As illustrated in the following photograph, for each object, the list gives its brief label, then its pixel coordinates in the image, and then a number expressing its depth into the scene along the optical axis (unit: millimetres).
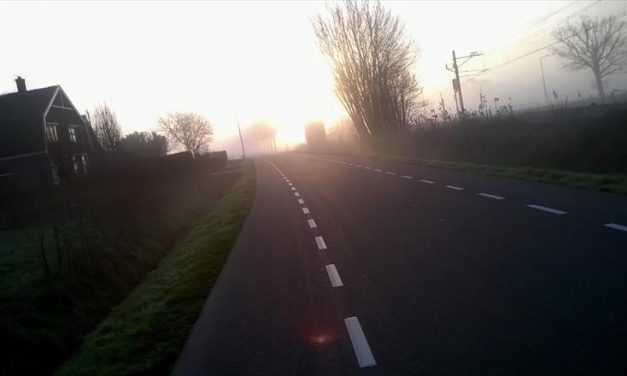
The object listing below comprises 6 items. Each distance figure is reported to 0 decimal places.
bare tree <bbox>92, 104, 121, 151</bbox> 40500
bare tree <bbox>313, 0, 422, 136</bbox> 47688
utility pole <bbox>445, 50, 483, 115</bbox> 49366
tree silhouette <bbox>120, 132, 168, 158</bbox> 65438
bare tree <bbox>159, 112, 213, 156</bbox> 87938
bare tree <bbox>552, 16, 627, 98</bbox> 72812
